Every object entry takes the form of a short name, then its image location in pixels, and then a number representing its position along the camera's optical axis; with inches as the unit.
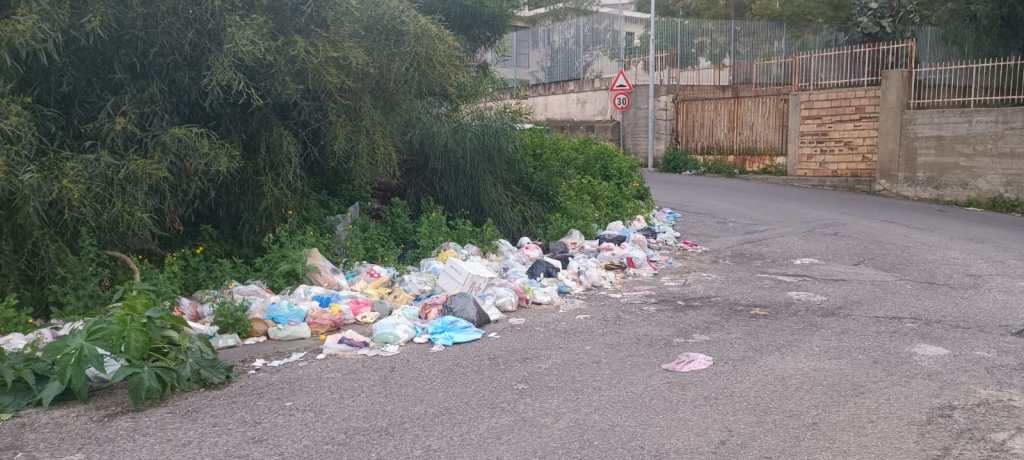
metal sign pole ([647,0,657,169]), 874.8
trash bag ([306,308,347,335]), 267.9
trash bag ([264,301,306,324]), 267.1
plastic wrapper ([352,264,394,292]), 309.3
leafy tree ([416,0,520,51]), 705.0
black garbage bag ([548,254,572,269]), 358.3
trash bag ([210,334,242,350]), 249.8
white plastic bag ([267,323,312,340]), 260.1
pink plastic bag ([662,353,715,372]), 219.5
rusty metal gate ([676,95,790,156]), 775.1
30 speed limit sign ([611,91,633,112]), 866.8
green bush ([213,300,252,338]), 258.8
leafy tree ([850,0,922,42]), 794.2
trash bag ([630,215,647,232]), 443.8
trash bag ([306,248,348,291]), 305.4
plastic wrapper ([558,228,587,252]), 390.6
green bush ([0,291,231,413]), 195.0
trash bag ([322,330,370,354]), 243.9
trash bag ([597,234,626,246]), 403.9
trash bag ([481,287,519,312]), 293.1
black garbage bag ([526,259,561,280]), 335.2
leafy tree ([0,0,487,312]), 259.0
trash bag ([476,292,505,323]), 281.9
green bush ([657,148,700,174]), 846.5
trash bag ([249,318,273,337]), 262.1
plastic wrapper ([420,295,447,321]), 278.1
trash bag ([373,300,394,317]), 285.3
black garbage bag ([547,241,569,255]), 377.4
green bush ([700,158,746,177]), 801.6
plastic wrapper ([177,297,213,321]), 270.7
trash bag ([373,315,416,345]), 250.1
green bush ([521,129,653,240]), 424.8
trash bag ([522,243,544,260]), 368.7
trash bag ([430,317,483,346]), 252.5
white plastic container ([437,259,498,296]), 301.0
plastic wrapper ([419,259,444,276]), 320.2
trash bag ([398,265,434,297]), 307.0
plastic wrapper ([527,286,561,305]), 307.0
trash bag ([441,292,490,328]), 271.0
